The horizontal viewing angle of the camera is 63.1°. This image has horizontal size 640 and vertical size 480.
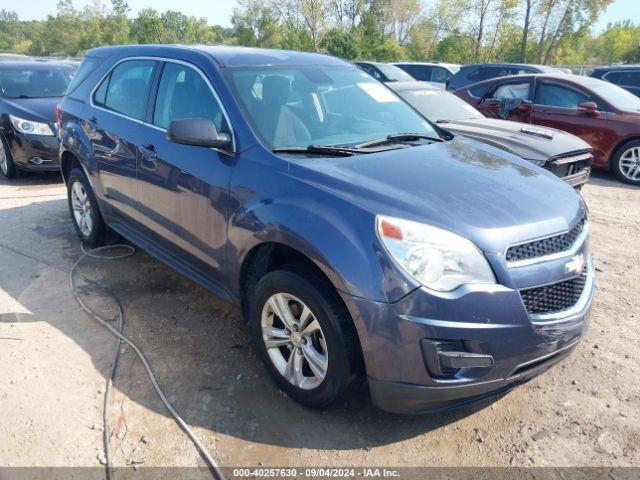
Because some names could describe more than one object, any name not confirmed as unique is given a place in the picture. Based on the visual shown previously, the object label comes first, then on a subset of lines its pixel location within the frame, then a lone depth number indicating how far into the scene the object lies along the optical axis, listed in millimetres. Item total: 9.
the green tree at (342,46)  32062
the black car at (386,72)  12938
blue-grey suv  2285
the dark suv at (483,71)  13266
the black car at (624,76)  11727
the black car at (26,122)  7352
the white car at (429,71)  16672
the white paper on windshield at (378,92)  3799
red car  8031
